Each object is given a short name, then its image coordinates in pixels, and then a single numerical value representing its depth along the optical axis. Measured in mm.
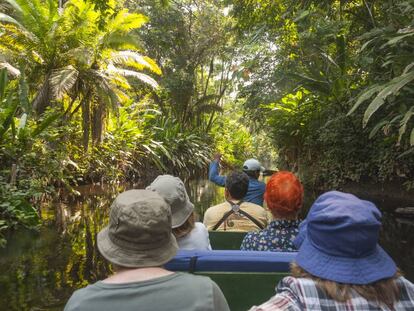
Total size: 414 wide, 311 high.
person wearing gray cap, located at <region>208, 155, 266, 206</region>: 5121
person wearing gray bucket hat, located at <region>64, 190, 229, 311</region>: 1586
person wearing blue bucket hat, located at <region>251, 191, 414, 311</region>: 1538
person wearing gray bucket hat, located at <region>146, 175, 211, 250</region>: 3051
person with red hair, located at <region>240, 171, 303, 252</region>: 3061
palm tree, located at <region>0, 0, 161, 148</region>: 13148
